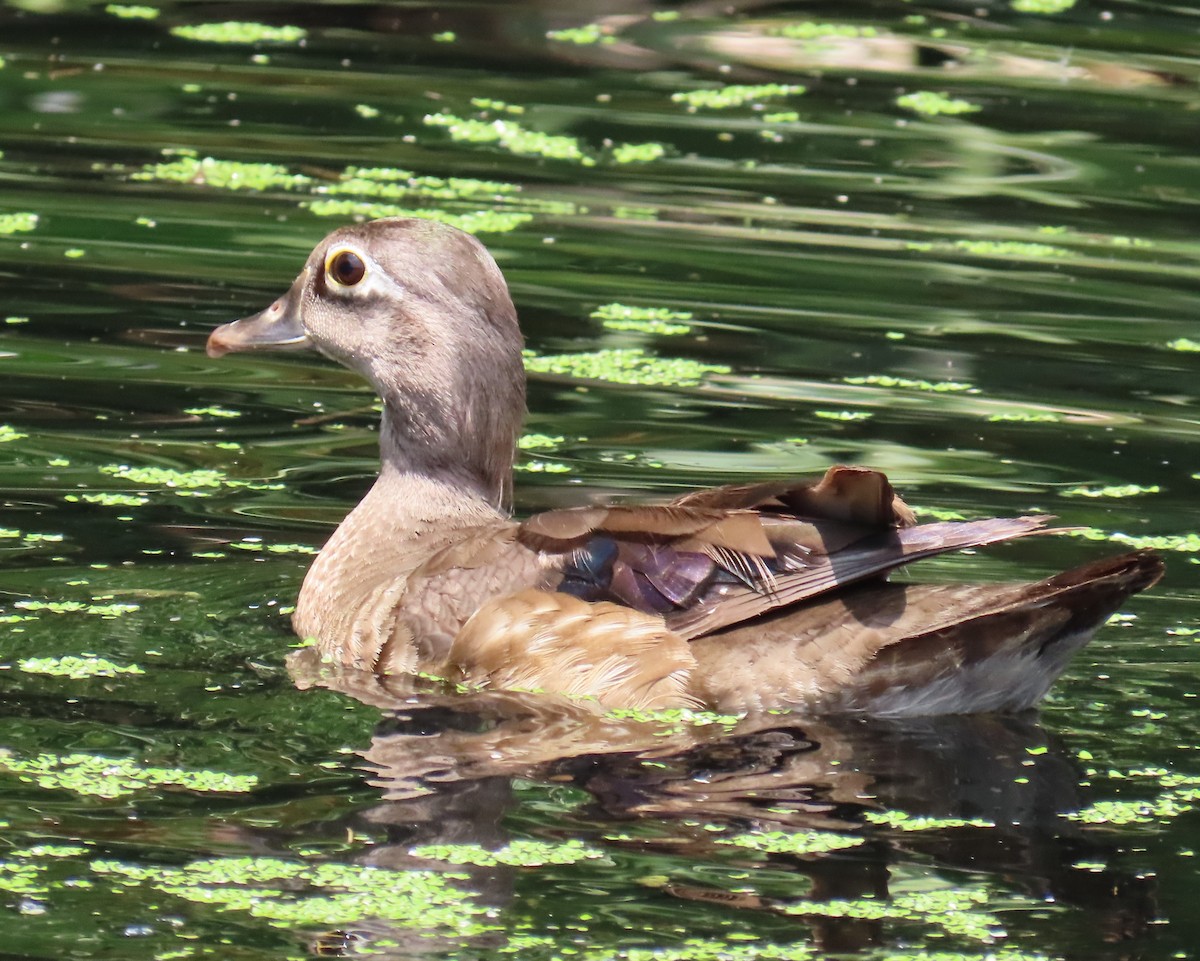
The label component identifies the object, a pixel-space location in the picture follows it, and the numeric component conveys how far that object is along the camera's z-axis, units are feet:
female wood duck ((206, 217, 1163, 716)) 41.65
